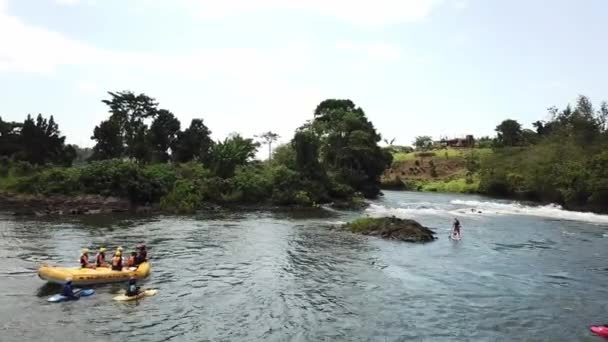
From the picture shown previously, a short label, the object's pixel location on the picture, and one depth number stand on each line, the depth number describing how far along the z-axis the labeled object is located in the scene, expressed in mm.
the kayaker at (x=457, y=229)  42500
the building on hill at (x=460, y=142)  162338
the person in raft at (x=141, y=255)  29275
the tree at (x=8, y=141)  76938
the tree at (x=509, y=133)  140488
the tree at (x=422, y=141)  182625
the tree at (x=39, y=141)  76500
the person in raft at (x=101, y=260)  27828
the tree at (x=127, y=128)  81500
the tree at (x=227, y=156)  73012
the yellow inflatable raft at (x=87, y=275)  25594
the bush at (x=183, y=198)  59803
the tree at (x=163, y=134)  88562
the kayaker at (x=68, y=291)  23906
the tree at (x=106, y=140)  80938
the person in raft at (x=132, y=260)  28359
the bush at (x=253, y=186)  67062
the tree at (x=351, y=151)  86375
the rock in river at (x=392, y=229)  42116
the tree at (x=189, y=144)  90938
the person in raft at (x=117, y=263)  27328
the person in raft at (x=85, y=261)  27109
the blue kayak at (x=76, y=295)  23531
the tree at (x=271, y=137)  139375
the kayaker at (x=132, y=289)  24109
